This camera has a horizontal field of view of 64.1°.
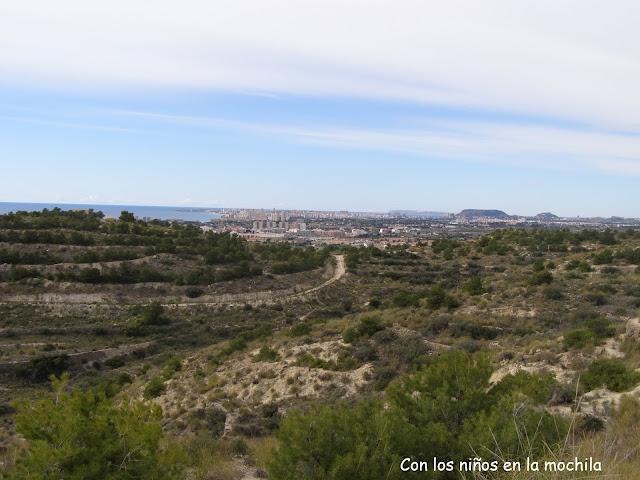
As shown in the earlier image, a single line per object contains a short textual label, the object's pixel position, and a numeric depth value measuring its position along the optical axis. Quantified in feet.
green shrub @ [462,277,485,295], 86.56
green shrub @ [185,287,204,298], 141.59
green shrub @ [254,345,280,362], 65.16
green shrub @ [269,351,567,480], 18.57
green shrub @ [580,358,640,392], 35.68
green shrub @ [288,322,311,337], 77.46
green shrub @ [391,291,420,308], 88.66
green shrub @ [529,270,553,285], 88.53
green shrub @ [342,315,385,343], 64.23
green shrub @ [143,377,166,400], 62.13
